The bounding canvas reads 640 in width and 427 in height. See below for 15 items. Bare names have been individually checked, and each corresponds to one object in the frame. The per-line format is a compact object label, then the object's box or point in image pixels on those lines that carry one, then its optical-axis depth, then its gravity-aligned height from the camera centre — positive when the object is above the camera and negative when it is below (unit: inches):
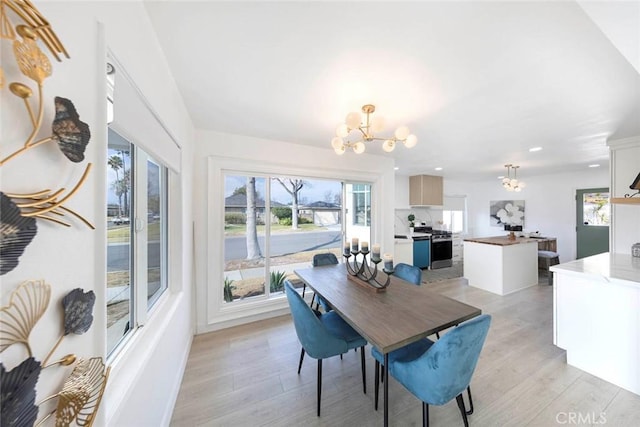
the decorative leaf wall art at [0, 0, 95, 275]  16.3 +8.7
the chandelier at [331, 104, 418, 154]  68.3 +27.1
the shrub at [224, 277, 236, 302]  113.4 -39.6
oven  213.0 -37.0
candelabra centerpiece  71.4 -21.5
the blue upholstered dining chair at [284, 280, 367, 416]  59.8 -34.6
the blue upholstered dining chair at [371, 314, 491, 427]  44.1 -32.3
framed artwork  229.5 -0.2
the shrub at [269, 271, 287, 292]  124.8 -39.0
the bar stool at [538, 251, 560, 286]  178.3 -36.8
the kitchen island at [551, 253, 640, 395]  68.5 -36.0
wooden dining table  47.8 -25.8
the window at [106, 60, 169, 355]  43.1 -5.1
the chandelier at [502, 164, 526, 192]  175.3 +23.6
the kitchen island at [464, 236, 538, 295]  146.0 -35.4
